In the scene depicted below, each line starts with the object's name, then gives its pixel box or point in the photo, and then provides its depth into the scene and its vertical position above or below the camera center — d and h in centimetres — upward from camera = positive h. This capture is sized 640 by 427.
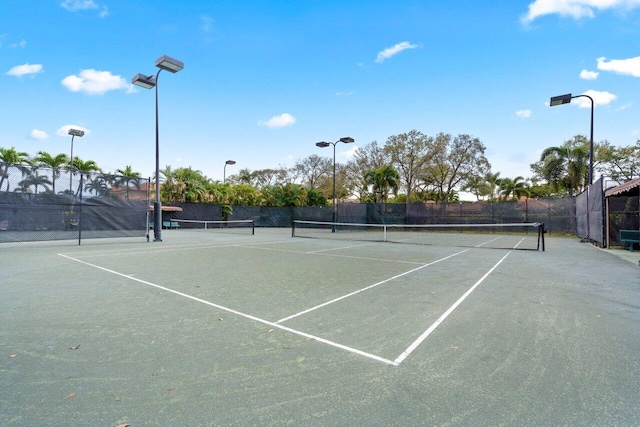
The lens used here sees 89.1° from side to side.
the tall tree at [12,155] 2572 +479
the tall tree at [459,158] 3793 +682
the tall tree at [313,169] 5305 +782
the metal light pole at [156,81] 1321 +572
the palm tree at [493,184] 5041 +517
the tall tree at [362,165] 4112 +654
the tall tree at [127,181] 1449 +152
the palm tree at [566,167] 3312 +525
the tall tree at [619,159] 3331 +615
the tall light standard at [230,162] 3609 +592
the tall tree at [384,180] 3450 +394
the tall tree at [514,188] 4966 +436
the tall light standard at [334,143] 2380 +551
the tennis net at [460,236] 1591 -132
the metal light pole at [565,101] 1529 +551
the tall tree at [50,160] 2828 +487
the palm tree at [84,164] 2953 +462
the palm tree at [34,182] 1218 +123
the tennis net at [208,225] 3059 -104
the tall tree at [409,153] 3834 +756
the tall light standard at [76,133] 1917 +489
